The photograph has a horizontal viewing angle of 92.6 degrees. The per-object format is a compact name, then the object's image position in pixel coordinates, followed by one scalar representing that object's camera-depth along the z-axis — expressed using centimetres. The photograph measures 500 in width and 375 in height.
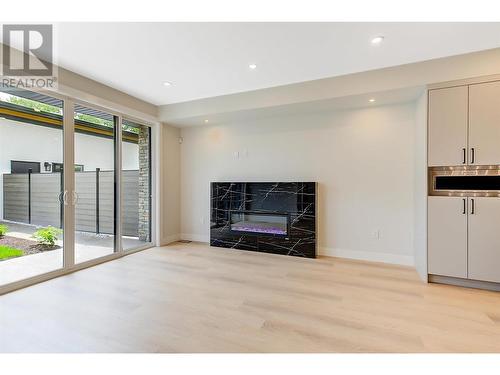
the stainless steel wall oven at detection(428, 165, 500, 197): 271
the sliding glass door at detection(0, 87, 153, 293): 280
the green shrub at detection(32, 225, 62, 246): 312
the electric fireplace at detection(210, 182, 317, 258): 400
